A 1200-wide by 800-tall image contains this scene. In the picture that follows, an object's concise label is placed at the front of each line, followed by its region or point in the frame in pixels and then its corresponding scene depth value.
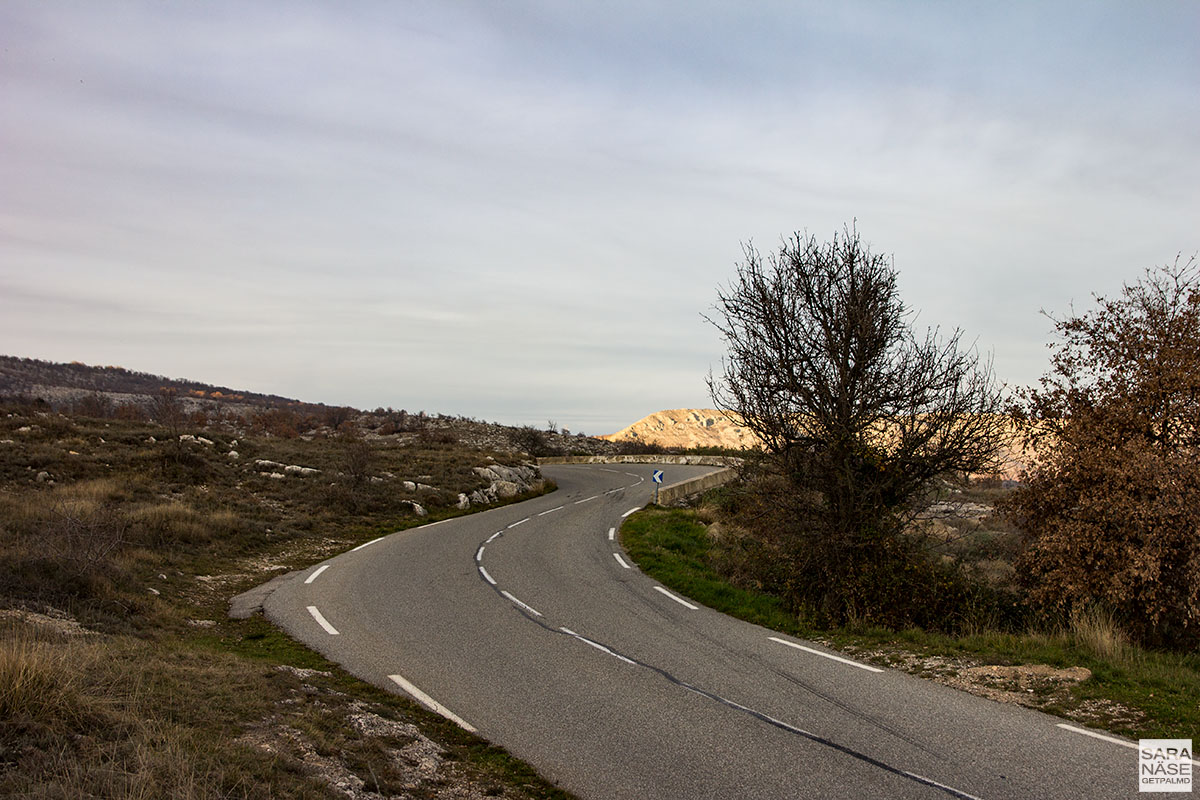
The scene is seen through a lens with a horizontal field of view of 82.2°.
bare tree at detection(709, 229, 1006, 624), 12.62
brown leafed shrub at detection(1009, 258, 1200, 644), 10.82
